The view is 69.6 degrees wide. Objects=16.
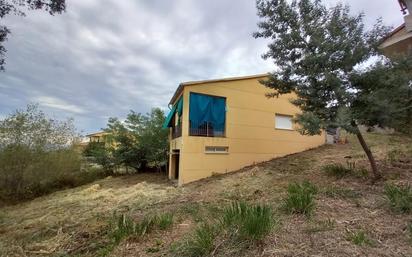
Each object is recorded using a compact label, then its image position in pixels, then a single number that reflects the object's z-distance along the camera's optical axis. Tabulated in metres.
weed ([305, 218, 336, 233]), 4.54
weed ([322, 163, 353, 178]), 8.55
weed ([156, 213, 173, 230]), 5.60
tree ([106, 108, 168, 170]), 18.23
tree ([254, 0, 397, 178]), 7.18
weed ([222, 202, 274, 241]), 4.11
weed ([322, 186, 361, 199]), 6.48
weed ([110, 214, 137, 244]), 5.09
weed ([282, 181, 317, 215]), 5.32
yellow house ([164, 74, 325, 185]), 12.46
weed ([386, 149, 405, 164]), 9.30
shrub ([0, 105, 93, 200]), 14.64
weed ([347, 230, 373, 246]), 4.04
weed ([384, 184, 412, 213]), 5.12
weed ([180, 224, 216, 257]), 4.04
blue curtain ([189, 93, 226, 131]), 12.57
